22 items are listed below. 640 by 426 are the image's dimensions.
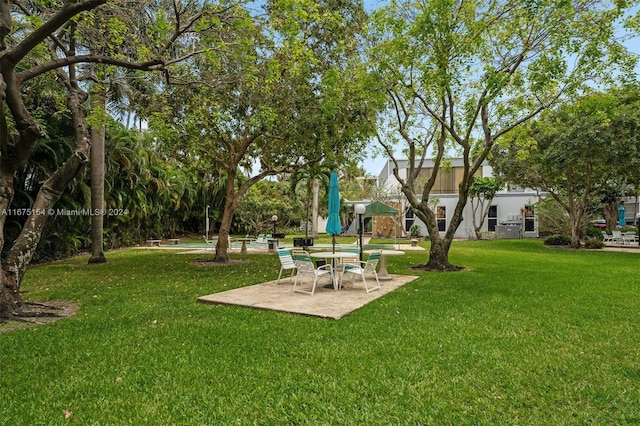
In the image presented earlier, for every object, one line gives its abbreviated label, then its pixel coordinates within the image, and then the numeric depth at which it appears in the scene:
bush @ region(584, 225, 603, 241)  24.03
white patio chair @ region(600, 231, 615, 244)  22.88
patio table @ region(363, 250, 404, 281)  9.84
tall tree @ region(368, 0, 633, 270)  8.88
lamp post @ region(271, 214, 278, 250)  18.44
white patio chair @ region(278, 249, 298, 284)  8.36
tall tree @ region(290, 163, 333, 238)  23.03
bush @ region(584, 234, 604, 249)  20.30
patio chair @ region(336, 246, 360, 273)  8.18
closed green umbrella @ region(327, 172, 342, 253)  8.92
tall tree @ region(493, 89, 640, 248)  15.02
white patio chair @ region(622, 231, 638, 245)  21.81
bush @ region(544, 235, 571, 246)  22.17
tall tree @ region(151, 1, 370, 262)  10.18
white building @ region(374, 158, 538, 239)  29.70
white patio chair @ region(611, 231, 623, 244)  22.22
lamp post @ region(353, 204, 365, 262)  10.45
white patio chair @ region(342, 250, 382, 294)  7.82
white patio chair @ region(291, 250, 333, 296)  7.42
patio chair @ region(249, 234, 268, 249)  21.41
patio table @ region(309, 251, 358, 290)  7.98
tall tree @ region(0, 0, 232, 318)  5.17
